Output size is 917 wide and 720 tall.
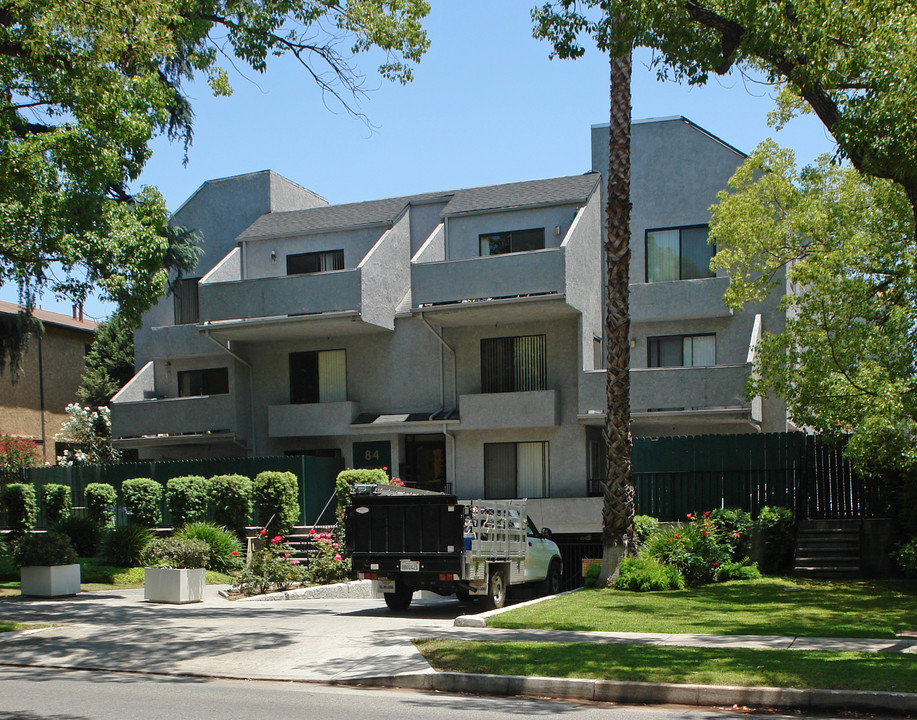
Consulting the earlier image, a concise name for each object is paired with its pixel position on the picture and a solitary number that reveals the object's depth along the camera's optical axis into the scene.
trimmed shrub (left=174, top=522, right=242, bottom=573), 23.17
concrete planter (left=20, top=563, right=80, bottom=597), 18.45
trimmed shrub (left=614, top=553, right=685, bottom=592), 17.64
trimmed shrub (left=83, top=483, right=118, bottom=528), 26.91
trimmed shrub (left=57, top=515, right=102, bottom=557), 24.88
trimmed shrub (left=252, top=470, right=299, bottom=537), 26.69
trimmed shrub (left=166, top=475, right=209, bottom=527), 26.31
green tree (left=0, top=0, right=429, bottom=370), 14.48
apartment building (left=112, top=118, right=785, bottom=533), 28.12
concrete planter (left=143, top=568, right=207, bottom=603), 17.95
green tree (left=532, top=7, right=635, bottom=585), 18.53
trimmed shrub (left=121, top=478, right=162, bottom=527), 26.73
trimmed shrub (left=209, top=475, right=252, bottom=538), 26.34
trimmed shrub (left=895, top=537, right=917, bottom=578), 17.45
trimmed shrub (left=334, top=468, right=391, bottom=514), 24.81
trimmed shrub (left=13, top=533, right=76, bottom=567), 18.64
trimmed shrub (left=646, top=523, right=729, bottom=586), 18.53
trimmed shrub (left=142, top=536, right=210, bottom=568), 18.62
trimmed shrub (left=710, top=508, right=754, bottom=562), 19.39
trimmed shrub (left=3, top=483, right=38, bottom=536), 28.05
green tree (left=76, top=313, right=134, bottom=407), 41.19
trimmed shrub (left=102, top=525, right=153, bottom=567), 23.25
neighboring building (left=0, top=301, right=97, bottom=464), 40.09
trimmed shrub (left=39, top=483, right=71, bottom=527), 29.16
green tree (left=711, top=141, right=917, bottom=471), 17.75
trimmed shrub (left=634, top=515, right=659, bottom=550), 20.17
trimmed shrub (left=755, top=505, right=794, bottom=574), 20.06
